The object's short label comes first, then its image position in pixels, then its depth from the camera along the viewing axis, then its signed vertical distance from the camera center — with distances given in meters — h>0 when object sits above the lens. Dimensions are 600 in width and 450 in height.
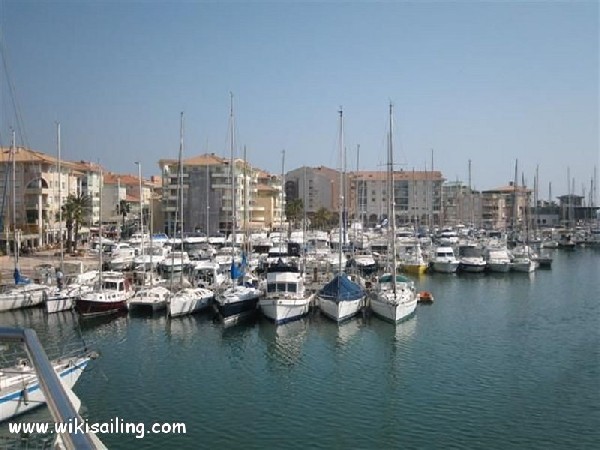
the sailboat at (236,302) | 34.00 -4.71
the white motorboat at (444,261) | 60.31 -4.32
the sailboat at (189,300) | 35.16 -4.75
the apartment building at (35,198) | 65.25 +2.29
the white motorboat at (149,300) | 36.38 -4.77
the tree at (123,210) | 84.02 +1.23
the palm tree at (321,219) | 107.56 -0.22
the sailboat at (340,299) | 34.03 -4.54
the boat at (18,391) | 17.38 -4.87
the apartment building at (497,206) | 150.12 +2.64
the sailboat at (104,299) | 35.62 -4.63
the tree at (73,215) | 62.81 +0.42
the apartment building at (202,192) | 89.56 +3.80
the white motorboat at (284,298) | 33.44 -4.40
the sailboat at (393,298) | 34.20 -4.63
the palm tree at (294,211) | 104.91 +1.17
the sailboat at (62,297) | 36.19 -4.59
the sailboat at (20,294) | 36.97 -4.53
